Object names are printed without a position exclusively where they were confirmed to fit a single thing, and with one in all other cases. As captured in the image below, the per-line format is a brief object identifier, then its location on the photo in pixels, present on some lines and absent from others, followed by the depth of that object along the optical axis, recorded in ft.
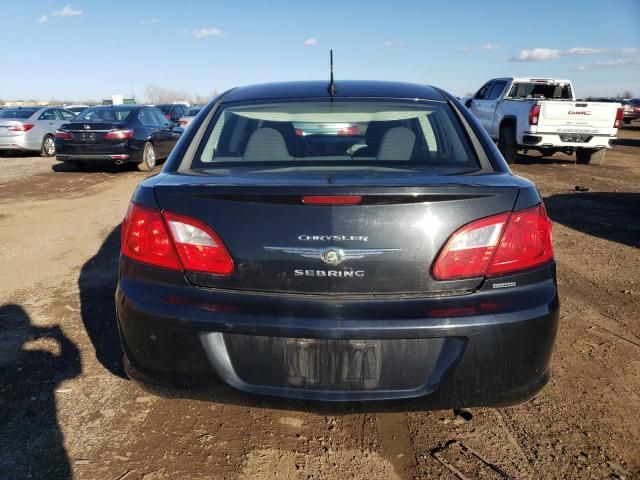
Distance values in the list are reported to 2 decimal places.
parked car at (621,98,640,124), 97.60
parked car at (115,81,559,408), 5.90
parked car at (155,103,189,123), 64.64
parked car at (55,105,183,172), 34.22
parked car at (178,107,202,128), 44.82
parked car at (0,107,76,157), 45.27
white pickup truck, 36.40
